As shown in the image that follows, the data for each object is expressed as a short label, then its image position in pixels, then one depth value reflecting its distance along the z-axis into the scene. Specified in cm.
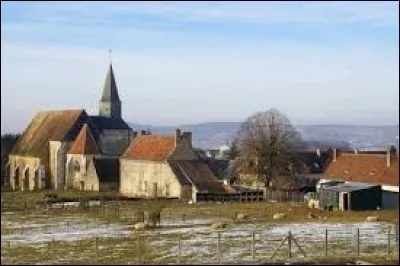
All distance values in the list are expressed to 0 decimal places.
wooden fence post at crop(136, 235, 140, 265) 3091
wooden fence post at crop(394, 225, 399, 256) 3264
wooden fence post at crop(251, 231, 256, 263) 3116
